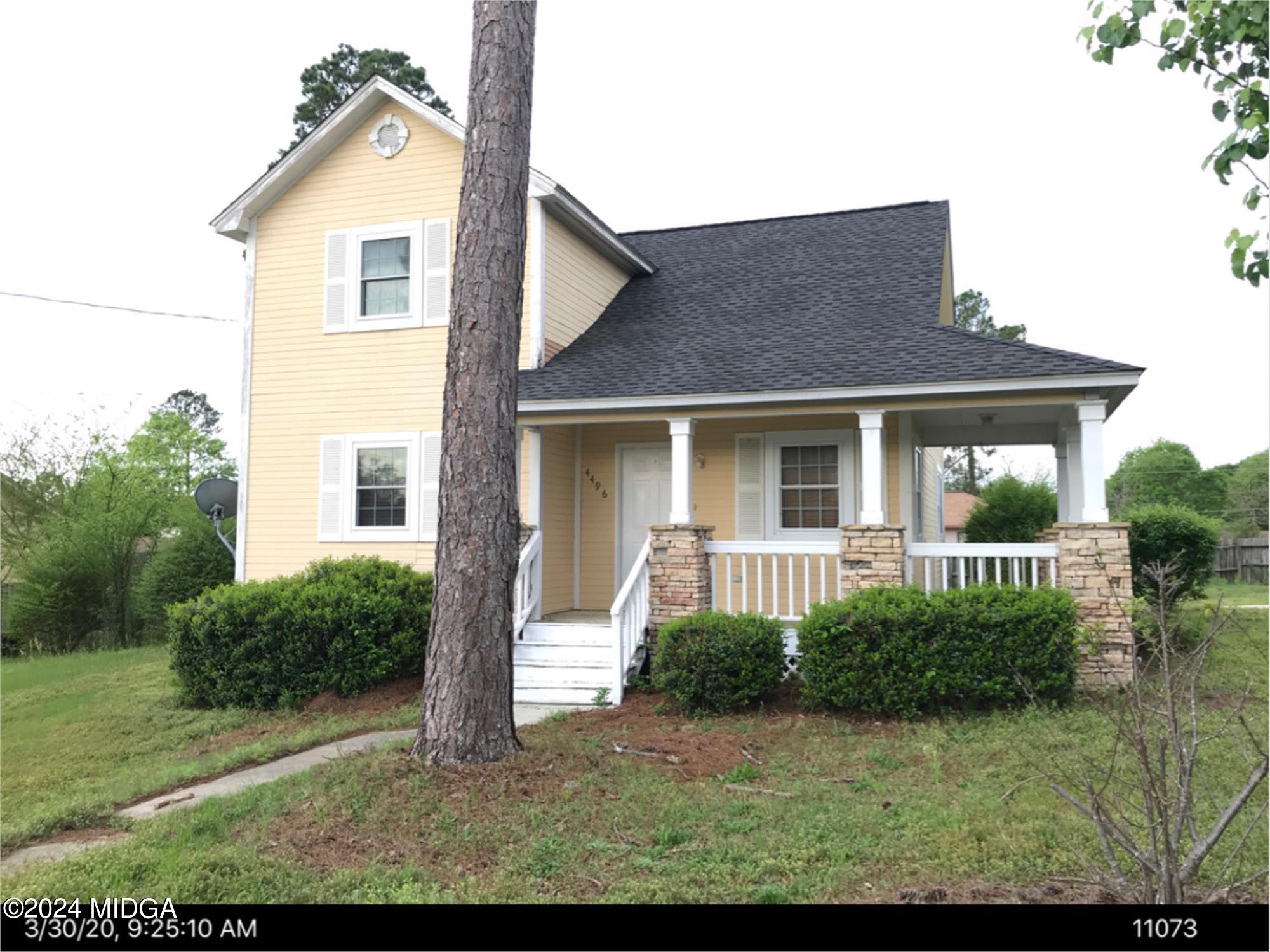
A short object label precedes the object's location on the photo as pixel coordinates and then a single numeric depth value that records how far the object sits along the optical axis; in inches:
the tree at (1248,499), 1291.8
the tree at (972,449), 1247.5
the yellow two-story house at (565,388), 406.9
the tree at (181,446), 1312.7
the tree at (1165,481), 1567.4
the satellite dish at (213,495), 549.6
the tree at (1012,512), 591.5
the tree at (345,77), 1011.3
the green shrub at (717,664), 319.9
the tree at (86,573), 639.8
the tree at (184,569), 614.2
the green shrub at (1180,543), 487.8
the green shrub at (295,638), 362.0
